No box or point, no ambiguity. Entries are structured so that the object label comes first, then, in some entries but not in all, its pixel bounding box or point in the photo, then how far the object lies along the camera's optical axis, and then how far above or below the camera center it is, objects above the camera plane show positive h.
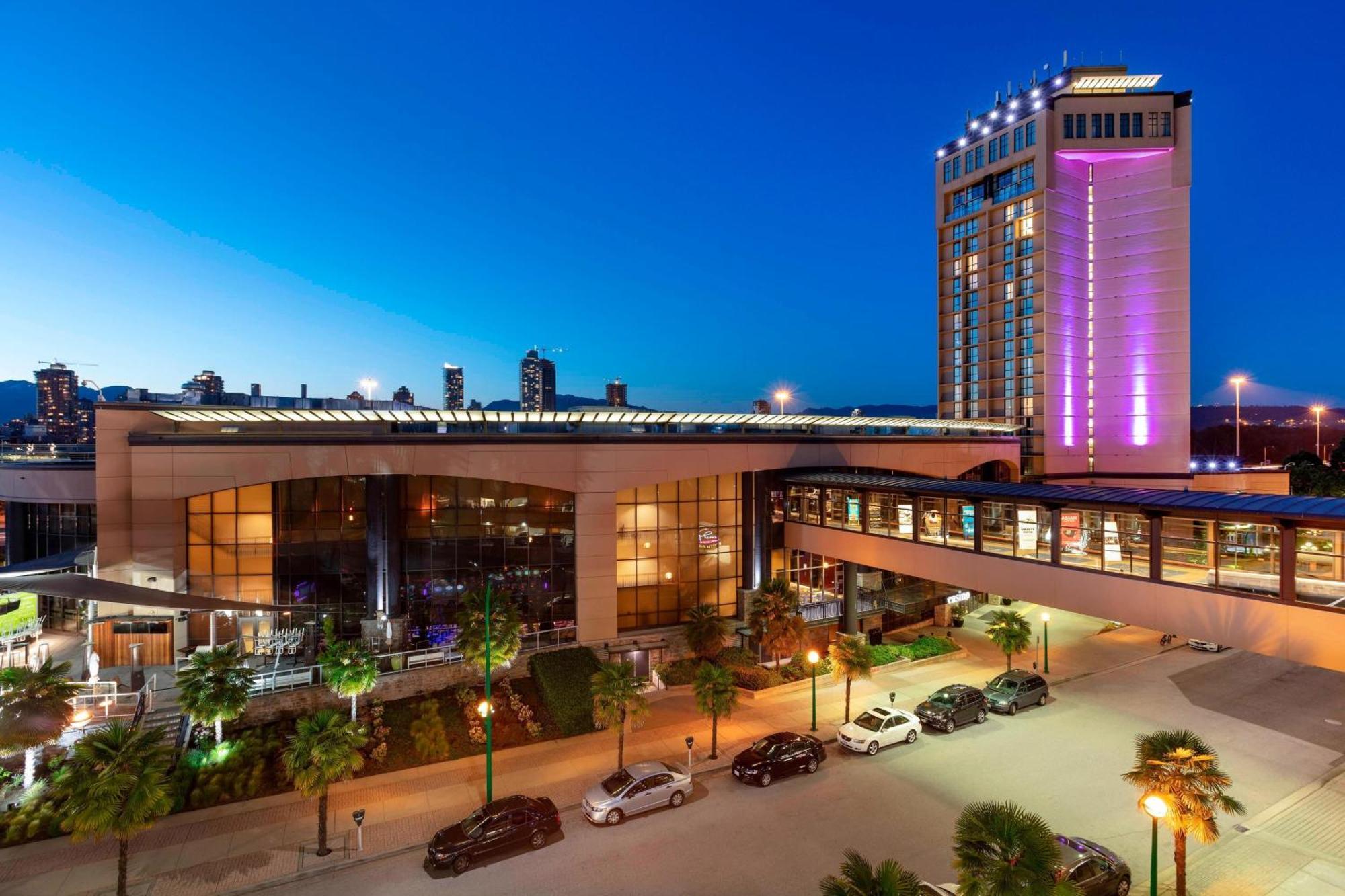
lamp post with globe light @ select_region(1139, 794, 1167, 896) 13.00 -8.00
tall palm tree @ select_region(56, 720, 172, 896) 13.78 -7.90
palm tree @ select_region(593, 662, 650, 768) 20.44 -8.78
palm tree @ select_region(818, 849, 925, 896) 10.09 -7.52
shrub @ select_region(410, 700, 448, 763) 22.31 -10.93
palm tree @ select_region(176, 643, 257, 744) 19.30 -7.80
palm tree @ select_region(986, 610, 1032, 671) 29.89 -9.68
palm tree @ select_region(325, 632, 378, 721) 21.58 -8.03
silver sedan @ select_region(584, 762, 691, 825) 18.44 -10.97
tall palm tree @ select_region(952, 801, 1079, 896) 10.74 -7.73
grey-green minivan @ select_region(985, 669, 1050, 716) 26.61 -11.33
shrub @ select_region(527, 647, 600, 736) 24.72 -10.40
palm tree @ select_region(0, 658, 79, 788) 17.53 -7.68
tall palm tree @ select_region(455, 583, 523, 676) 23.97 -7.58
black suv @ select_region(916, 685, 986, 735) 24.72 -11.22
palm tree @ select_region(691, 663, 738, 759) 21.78 -9.11
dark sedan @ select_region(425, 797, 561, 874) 16.31 -10.87
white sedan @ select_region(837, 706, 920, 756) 22.81 -11.18
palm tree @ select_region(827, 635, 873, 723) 25.25 -9.19
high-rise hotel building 63.72 +18.45
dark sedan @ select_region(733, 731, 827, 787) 20.72 -11.11
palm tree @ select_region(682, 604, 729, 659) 28.72 -9.11
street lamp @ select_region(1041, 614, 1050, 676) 31.20 -11.62
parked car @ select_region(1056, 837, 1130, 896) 14.52 -10.62
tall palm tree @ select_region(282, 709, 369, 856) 16.27 -8.43
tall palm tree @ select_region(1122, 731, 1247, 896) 13.18 -7.71
